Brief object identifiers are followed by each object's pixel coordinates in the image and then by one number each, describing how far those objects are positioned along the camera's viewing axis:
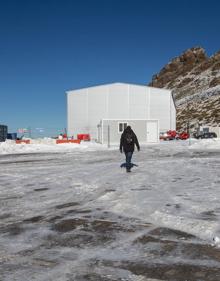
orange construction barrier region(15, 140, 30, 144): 37.58
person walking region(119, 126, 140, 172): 13.47
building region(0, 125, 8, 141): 45.07
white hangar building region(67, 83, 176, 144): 43.22
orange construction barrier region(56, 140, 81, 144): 37.02
